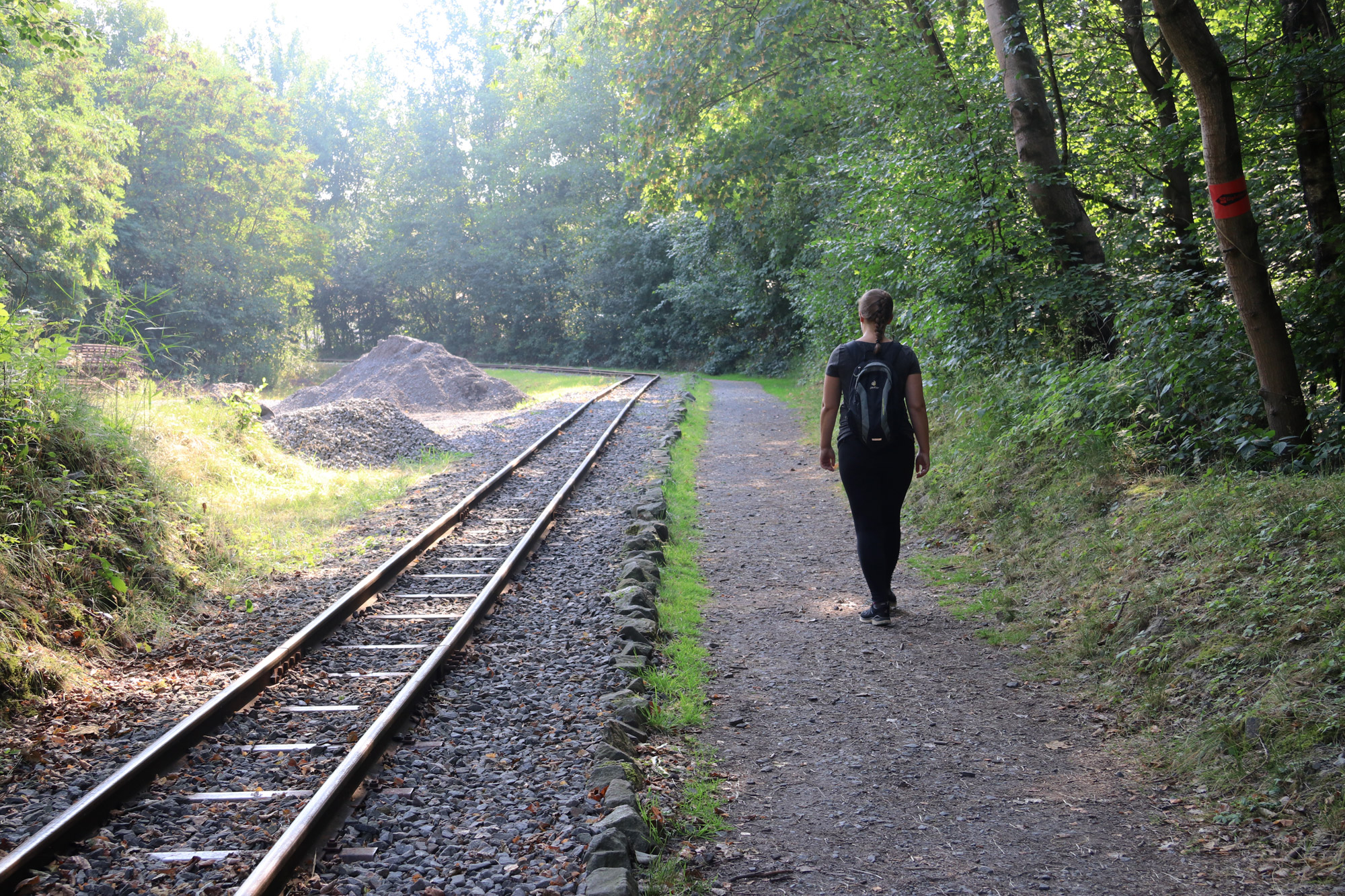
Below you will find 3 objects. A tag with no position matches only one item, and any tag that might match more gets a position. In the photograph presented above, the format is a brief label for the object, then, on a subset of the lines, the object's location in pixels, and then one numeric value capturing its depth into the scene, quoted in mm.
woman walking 5410
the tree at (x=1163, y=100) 8016
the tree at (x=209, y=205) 34812
